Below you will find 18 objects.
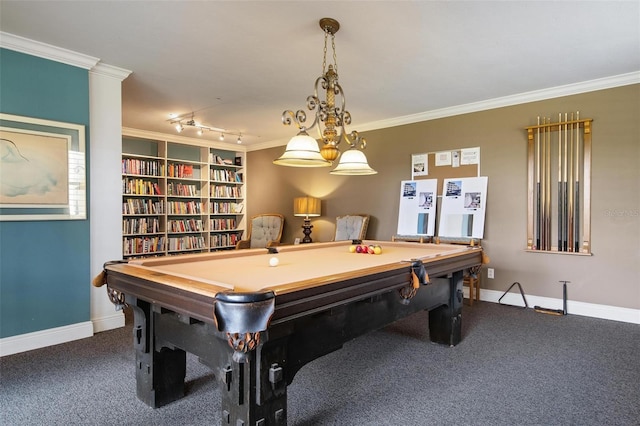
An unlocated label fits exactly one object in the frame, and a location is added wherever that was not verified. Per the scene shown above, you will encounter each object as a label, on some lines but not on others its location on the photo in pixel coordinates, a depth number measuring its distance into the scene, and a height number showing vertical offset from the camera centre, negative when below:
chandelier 2.34 +0.45
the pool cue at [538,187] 3.99 +0.24
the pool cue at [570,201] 3.77 +0.08
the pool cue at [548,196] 3.92 +0.14
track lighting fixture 5.04 +1.28
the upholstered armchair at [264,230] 6.28 -0.37
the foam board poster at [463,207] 4.32 +0.03
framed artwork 2.73 +0.32
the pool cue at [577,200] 3.73 +0.09
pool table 1.29 -0.42
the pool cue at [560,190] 3.83 +0.20
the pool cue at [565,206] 3.80 +0.03
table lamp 5.69 +0.02
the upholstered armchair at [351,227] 5.13 -0.25
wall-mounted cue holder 3.71 +0.26
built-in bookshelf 5.72 +0.25
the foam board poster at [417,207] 4.67 +0.03
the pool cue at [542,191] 3.95 +0.20
